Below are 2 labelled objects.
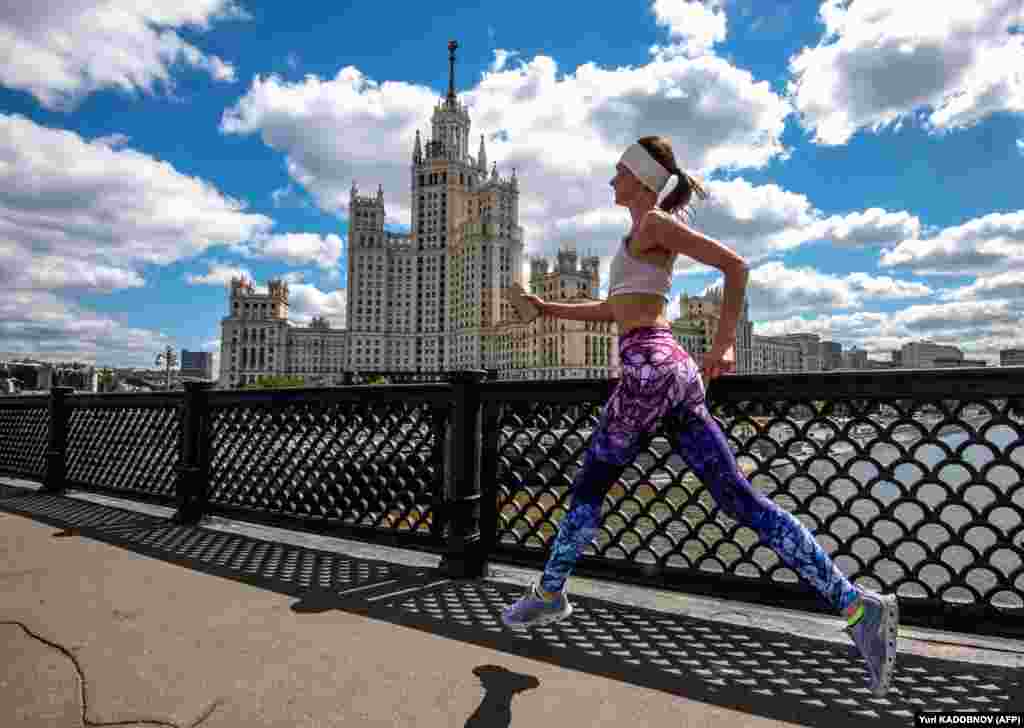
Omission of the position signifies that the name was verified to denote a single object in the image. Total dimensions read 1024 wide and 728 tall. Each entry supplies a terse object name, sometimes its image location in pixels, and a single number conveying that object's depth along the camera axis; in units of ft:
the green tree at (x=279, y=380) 335.67
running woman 7.18
